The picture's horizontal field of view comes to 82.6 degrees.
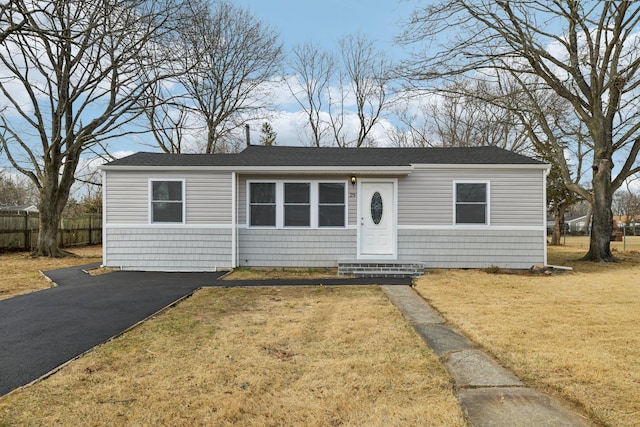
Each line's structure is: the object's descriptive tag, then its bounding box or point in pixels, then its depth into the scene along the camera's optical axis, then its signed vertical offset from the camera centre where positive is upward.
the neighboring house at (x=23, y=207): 36.58 +1.20
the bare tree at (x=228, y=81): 20.44 +8.13
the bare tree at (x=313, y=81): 23.94 +9.27
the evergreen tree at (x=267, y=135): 31.23 +7.32
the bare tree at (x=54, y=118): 13.16 +3.80
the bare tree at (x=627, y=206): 40.85 +1.58
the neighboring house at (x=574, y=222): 38.96 -0.67
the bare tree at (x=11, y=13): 6.00 +3.51
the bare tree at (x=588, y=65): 11.35 +5.09
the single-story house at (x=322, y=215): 9.48 +0.08
